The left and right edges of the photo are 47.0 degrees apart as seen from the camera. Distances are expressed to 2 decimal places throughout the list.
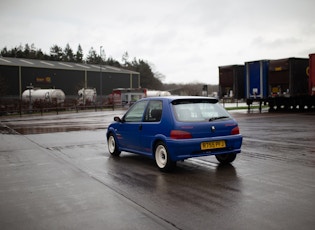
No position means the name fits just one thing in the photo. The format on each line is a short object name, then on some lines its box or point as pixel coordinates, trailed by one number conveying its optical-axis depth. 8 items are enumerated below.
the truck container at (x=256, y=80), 27.03
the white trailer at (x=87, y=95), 52.12
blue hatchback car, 6.82
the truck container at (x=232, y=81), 28.77
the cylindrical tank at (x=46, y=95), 48.66
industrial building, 61.59
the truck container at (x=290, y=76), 25.12
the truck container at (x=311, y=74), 23.84
